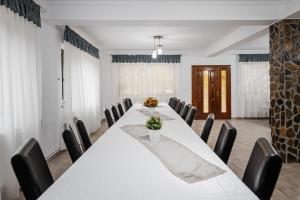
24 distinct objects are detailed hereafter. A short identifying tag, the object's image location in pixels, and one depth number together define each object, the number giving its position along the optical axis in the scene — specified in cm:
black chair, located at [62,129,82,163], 160
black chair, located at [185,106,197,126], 298
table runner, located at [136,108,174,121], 317
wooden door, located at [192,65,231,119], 764
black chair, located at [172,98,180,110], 482
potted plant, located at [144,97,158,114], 353
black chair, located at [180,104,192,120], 348
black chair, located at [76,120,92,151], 195
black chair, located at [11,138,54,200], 102
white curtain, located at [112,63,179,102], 741
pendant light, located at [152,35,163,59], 506
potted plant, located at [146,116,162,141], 183
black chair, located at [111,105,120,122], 352
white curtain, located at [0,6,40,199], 224
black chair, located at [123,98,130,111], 515
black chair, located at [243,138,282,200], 103
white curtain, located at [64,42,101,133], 410
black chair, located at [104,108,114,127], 295
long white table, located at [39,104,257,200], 95
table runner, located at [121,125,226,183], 117
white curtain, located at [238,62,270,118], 763
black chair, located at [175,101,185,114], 422
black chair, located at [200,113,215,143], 215
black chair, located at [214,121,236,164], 161
